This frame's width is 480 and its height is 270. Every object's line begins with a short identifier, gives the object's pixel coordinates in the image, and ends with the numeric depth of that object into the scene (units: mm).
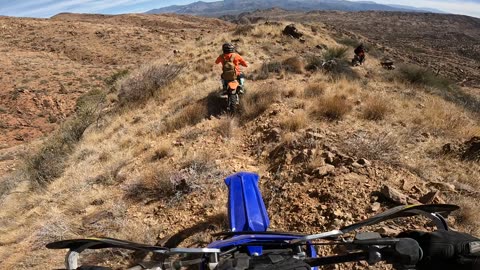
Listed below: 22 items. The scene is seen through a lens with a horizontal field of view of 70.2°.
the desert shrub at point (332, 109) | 7230
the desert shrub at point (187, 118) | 8531
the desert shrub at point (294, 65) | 12031
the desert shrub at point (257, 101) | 8086
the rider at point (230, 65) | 8742
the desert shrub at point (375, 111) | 7246
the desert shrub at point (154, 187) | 5652
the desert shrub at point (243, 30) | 20452
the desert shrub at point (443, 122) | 6742
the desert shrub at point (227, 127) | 7389
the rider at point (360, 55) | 16500
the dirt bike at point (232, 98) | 8516
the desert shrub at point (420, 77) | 13533
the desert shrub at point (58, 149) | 8867
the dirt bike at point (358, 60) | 16281
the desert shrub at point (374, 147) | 5352
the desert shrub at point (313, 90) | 8735
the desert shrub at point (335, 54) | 14832
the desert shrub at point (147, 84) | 11844
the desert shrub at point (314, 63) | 12602
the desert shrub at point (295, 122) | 6863
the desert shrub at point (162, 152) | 7129
